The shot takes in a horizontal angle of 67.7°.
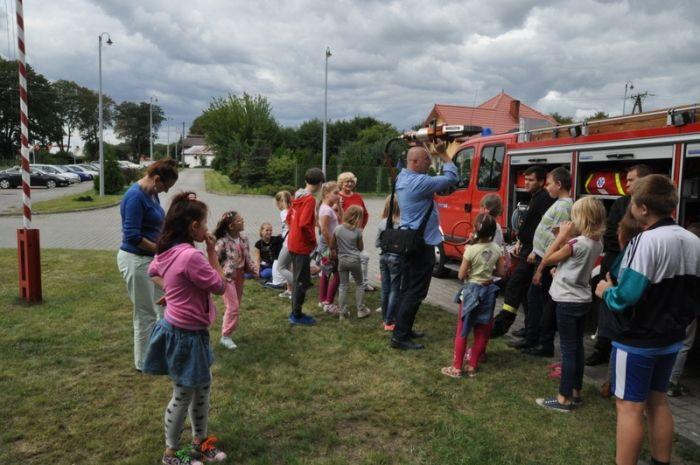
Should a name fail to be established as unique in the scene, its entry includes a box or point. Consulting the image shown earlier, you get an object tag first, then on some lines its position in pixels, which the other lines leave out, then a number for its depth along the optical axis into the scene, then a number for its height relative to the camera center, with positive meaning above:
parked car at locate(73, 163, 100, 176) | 52.42 +0.56
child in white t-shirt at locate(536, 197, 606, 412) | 4.00 -0.82
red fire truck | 4.75 +0.30
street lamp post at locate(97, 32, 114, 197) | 26.58 +1.06
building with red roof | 28.17 +5.40
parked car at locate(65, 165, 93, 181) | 47.39 +0.09
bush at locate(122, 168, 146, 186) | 35.27 -0.04
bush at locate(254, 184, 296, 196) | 31.95 -0.66
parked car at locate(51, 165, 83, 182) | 41.21 -0.10
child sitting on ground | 8.27 -1.21
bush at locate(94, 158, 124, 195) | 28.58 -0.18
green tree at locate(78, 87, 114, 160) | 96.12 +10.89
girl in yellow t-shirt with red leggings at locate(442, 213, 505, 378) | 4.57 -0.95
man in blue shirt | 4.88 -0.33
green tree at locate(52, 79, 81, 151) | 85.31 +11.83
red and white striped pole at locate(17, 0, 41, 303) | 6.51 -0.80
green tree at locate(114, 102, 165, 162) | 115.12 +10.68
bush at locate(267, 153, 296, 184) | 34.62 +0.53
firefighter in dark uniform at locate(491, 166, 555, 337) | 5.38 -0.70
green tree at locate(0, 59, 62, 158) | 63.53 +8.08
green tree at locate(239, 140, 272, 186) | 34.53 +0.69
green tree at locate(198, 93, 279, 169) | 50.91 +5.61
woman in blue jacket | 4.05 -0.46
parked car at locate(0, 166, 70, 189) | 34.44 -0.49
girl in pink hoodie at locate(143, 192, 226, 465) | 3.02 -0.82
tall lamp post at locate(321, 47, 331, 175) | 29.07 +1.64
